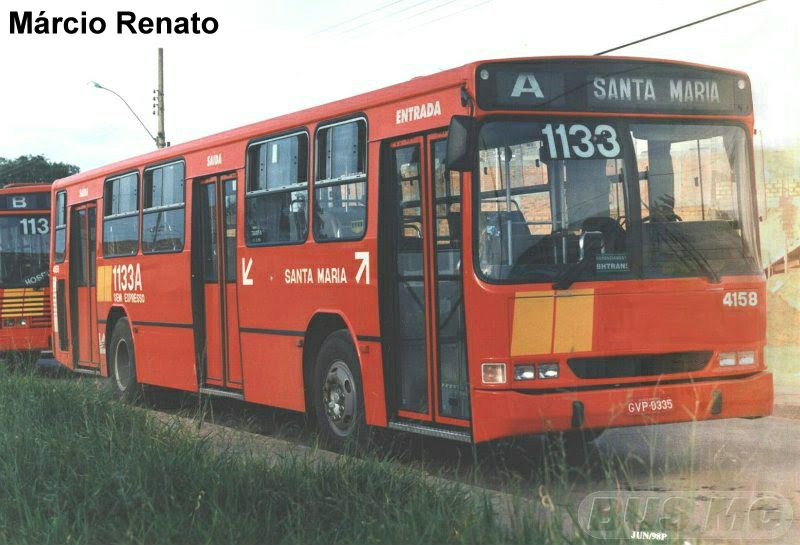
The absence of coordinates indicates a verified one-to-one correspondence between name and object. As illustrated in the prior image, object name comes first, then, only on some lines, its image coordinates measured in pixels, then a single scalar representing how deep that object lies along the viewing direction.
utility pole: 34.81
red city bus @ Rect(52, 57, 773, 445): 8.41
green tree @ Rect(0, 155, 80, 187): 80.62
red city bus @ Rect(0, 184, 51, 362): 20.72
